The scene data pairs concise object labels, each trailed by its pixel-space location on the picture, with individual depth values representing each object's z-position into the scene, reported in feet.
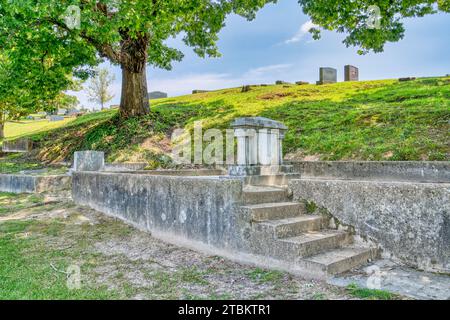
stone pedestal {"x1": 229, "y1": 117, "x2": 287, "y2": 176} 18.48
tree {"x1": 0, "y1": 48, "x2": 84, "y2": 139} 41.32
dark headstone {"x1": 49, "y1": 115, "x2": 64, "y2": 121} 106.01
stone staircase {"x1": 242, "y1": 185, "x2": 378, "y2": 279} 13.08
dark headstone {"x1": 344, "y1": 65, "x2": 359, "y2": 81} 72.02
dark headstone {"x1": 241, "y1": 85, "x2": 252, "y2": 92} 68.03
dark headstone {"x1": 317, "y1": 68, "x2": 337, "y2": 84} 68.98
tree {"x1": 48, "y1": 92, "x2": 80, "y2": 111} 73.29
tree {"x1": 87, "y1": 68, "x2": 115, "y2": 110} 129.29
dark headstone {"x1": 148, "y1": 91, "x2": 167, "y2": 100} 104.17
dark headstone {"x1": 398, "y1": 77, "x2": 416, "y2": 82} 57.75
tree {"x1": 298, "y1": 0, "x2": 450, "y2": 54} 34.60
